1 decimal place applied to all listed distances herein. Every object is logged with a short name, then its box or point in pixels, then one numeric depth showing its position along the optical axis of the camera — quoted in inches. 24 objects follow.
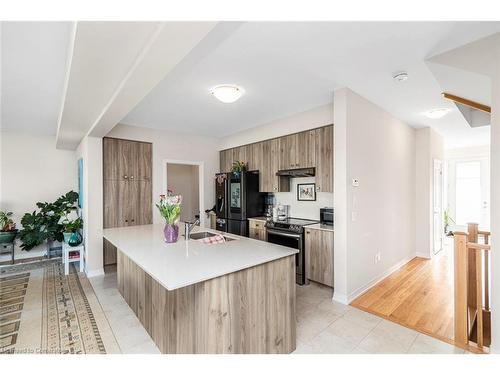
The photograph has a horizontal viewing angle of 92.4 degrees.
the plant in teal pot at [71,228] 151.4
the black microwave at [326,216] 138.0
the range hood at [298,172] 142.9
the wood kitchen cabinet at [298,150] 139.9
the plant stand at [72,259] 145.7
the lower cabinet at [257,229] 157.6
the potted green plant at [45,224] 162.2
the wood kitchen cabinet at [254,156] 173.5
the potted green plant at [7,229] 160.7
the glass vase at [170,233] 90.0
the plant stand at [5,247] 174.2
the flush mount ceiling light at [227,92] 101.7
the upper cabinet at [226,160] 200.7
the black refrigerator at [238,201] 171.3
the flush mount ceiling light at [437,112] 135.7
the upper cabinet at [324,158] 130.2
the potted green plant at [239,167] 181.8
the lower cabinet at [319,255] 121.3
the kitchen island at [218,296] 59.3
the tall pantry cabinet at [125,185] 156.0
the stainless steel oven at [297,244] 131.2
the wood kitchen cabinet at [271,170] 161.5
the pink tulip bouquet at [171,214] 90.1
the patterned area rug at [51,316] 78.8
